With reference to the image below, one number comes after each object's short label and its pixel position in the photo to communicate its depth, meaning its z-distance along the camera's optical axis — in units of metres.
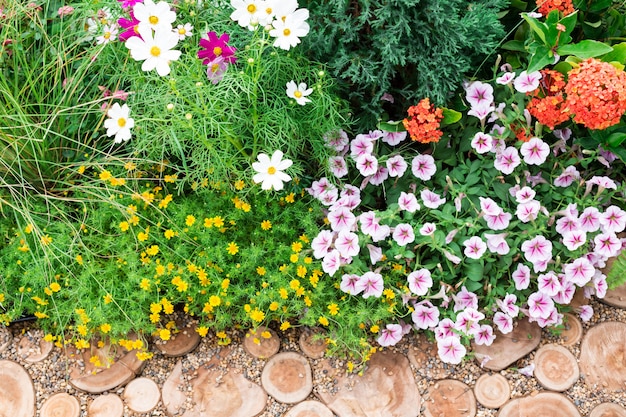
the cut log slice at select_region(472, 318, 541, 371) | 2.00
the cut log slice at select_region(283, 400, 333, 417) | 1.88
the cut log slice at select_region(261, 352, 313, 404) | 1.92
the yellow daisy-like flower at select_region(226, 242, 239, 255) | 2.01
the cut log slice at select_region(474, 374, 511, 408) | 1.92
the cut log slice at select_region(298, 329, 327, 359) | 2.02
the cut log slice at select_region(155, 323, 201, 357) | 2.03
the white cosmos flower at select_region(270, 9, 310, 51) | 1.71
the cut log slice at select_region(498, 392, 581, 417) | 1.87
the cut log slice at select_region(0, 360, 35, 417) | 1.91
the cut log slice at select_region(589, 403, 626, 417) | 1.87
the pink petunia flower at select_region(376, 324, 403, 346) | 1.96
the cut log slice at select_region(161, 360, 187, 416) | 1.92
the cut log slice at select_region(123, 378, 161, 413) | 1.92
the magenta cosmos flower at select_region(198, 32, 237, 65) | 1.71
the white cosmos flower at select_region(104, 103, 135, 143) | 1.76
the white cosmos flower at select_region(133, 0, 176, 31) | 1.66
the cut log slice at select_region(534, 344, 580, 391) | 1.94
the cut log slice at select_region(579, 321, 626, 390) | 1.95
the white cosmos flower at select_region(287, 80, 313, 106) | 1.88
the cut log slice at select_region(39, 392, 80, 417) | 1.90
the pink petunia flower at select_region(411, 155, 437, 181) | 2.10
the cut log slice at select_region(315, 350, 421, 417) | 1.91
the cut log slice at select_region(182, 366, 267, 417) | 1.91
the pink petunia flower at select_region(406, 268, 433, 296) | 1.91
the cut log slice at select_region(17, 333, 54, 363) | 2.03
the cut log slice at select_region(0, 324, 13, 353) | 2.06
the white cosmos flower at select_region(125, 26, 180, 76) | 1.58
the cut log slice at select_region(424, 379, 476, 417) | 1.91
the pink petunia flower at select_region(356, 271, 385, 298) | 1.92
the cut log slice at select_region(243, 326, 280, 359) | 2.02
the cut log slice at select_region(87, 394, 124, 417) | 1.91
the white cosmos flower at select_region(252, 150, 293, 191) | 1.79
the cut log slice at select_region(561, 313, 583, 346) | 2.03
